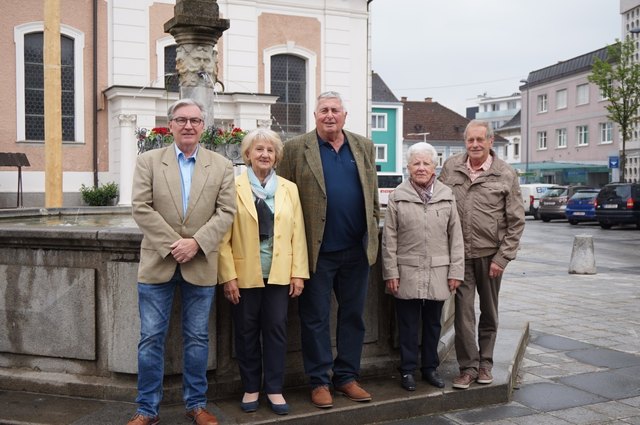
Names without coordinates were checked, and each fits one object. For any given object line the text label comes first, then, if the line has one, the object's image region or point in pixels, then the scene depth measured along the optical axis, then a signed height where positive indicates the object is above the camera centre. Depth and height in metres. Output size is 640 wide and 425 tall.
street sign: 39.53 +1.64
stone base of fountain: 5.16 -0.93
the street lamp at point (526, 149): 57.74 +3.49
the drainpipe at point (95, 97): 26.44 +3.35
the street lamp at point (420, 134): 79.22 +6.25
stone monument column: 9.03 +1.86
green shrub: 23.88 -0.17
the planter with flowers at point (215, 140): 9.22 +0.63
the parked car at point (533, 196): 37.41 -0.24
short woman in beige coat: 5.48 -0.37
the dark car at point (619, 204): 28.03 -0.49
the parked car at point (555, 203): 34.28 -0.55
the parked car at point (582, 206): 30.97 -0.64
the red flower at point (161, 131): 9.20 +0.74
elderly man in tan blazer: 4.55 -0.32
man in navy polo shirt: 5.19 -0.23
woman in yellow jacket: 4.89 -0.49
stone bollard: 14.66 -1.32
